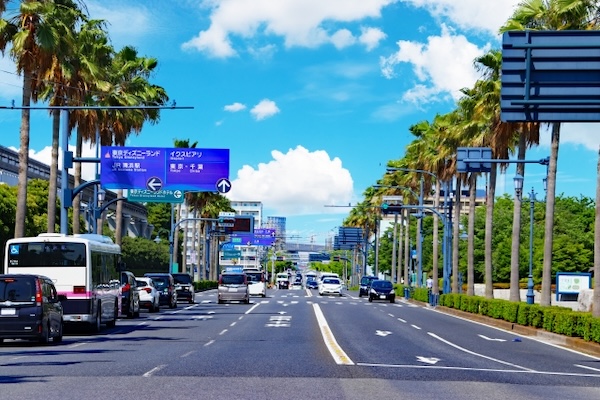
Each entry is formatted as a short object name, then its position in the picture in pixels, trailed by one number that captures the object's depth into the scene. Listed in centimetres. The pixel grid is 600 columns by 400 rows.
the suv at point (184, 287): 5541
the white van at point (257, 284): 7050
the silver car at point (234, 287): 5472
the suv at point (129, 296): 3694
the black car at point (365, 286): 8059
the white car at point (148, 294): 4297
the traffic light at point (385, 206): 5955
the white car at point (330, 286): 7919
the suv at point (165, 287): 4828
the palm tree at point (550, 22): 3150
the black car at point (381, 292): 6588
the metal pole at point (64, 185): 3634
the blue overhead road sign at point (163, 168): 4103
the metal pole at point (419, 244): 6781
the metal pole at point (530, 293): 3657
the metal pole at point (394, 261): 10239
